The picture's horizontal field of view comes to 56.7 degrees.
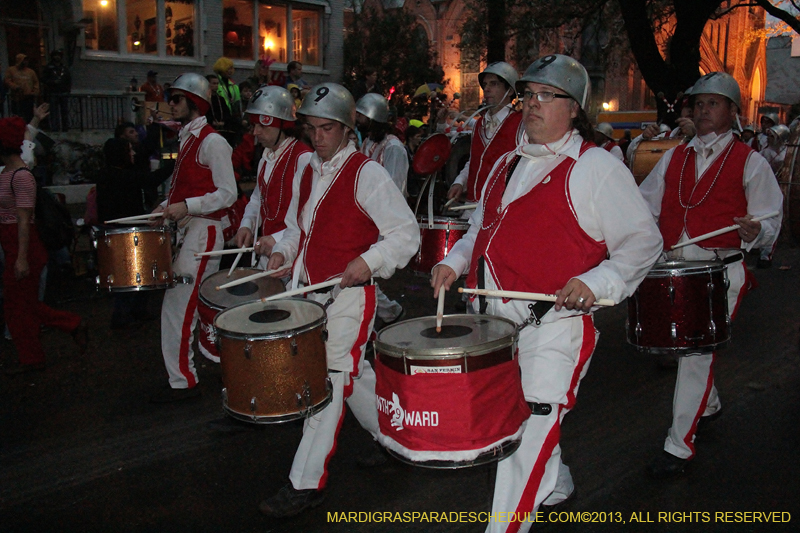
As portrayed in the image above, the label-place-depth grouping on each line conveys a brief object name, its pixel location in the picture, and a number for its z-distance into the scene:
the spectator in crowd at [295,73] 15.16
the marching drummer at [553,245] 3.14
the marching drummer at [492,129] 6.73
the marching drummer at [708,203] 4.54
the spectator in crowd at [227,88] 12.65
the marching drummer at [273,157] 5.64
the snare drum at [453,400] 2.79
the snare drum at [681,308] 4.23
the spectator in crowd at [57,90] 15.55
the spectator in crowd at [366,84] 13.93
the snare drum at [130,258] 5.36
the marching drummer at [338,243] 4.06
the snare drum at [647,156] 10.12
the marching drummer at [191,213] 5.80
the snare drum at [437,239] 5.94
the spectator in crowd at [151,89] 16.58
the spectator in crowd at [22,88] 14.21
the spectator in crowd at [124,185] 8.13
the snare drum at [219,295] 4.89
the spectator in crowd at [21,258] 6.37
